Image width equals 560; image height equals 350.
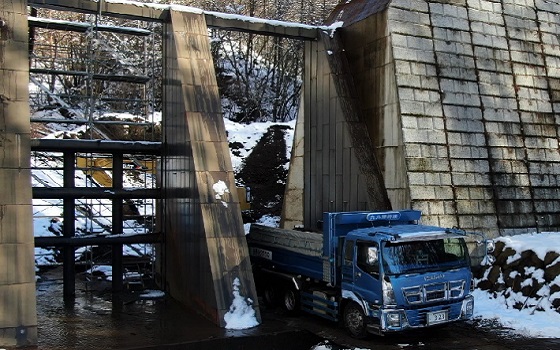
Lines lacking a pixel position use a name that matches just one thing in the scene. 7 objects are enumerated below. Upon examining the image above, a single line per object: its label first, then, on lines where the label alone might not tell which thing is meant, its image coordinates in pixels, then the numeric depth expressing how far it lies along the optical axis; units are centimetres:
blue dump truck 1095
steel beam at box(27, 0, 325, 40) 1510
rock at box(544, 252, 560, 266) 1368
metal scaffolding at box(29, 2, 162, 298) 1664
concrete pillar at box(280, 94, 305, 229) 2150
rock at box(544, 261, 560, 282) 1336
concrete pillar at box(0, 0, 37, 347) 1088
